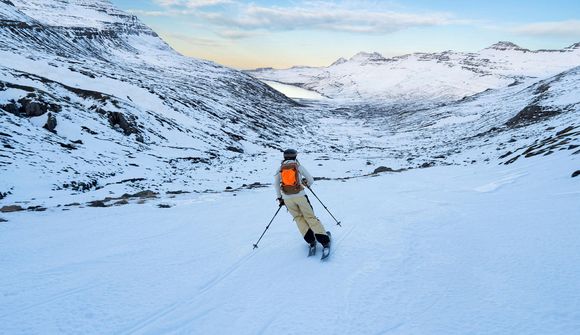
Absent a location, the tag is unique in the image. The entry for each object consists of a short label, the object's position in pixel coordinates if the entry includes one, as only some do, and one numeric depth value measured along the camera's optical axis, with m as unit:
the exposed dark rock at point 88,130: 33.12
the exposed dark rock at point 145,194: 17.56
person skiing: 8.02
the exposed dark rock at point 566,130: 25.75
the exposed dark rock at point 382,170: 28.66
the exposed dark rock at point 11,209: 13.09
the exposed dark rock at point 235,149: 49.47
